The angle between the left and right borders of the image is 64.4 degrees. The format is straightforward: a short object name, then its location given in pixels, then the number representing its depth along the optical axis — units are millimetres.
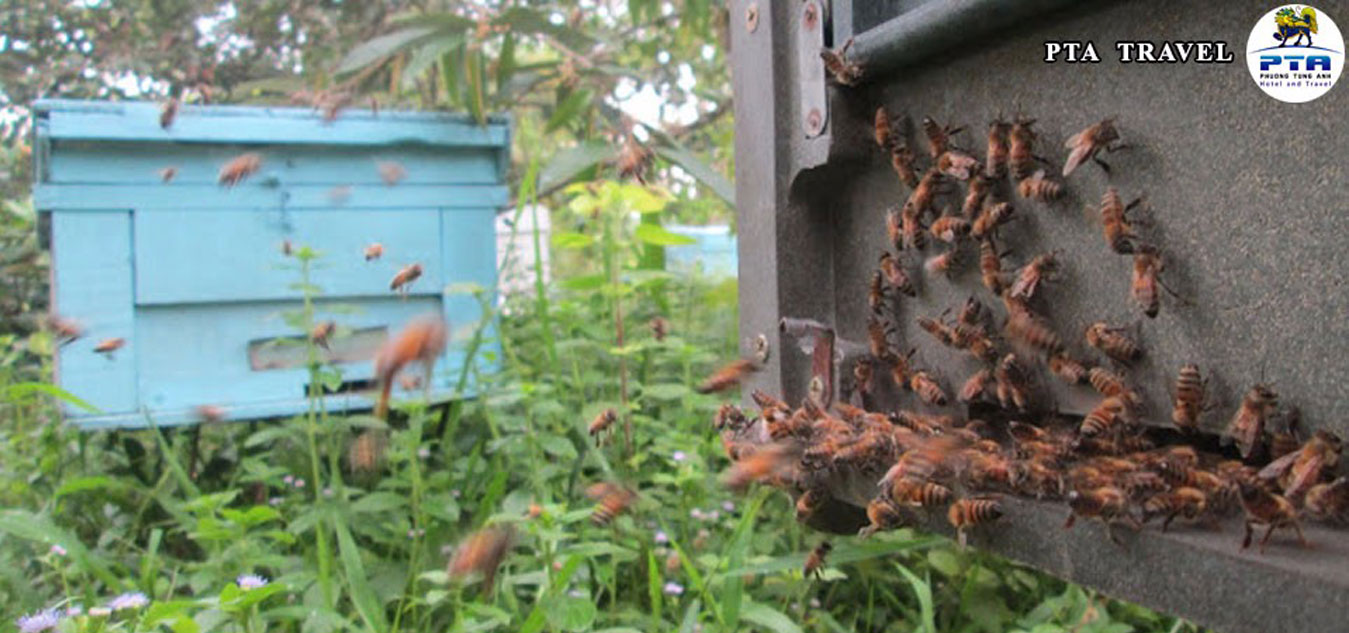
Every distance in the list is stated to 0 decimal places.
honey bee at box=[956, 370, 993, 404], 310
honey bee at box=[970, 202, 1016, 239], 293
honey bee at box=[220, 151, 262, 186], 668
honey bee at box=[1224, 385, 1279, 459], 230
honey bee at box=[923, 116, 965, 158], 307
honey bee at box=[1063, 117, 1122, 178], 259
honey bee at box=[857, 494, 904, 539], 290
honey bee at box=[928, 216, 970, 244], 303
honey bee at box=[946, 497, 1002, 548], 255
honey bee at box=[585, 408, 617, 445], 512
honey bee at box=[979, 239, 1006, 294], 295
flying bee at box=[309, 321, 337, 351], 589
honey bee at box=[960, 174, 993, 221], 298
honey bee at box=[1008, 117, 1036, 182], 281
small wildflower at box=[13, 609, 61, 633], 361
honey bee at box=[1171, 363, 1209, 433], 243
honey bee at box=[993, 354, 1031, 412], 295
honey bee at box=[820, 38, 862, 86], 318
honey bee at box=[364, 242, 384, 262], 655
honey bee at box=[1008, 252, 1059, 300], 283
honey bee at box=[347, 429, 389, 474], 633
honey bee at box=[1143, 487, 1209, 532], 224
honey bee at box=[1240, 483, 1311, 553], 206
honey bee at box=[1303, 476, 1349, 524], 209
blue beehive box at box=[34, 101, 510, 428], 655
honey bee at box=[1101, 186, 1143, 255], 255
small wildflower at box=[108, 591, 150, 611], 363
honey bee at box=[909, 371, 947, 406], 323
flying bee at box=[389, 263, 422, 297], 637
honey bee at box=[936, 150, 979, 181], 296
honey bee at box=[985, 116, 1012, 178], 289
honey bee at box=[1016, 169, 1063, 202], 277
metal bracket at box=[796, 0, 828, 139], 333
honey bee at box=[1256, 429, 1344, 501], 210
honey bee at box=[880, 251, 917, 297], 333
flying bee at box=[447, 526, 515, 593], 413
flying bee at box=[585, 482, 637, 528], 432
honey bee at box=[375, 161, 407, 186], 722
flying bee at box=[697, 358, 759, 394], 375
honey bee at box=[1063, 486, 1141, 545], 225
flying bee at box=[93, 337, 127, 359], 638
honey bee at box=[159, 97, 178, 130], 673
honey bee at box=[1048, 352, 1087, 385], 273
